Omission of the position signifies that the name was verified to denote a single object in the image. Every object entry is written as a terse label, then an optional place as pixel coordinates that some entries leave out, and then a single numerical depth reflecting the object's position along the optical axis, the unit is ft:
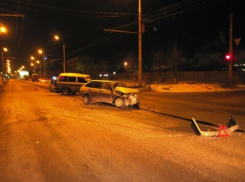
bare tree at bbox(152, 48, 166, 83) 158.88
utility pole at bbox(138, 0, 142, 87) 81.25
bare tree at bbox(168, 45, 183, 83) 140.25
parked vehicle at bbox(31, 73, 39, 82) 236.43
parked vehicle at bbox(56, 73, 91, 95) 70.13
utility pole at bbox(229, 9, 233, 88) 78.00
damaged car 41.37
